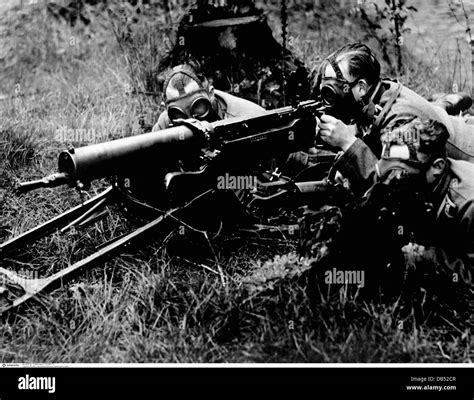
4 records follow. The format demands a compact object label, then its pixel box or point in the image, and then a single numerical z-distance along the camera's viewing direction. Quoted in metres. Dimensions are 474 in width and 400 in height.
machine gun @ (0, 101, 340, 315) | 3.53
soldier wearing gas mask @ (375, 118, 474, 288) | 3.54
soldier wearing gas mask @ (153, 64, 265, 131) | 4.17
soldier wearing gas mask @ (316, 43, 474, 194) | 3.84
